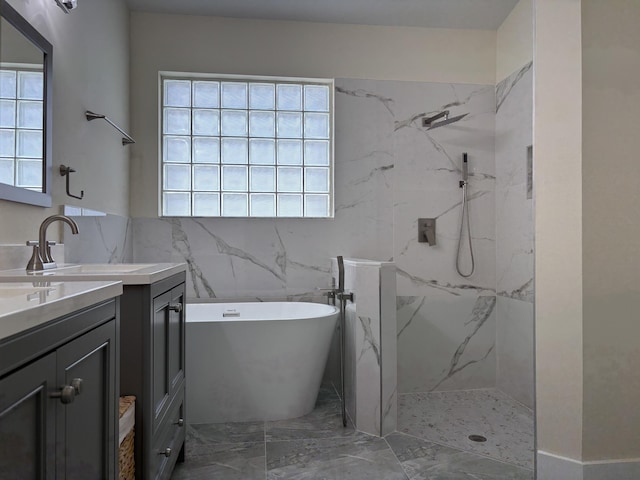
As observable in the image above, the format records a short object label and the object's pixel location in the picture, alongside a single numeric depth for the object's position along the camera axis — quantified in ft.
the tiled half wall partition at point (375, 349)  8.34
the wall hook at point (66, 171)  7.09
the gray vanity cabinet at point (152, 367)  5.02
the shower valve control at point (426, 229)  11.56
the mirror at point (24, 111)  5.55
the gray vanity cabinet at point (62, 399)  2.35
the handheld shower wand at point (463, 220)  11.61
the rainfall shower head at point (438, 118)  10.91
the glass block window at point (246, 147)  11.24
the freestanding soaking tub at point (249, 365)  8.82
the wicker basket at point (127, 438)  4.66
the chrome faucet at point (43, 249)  5.75
